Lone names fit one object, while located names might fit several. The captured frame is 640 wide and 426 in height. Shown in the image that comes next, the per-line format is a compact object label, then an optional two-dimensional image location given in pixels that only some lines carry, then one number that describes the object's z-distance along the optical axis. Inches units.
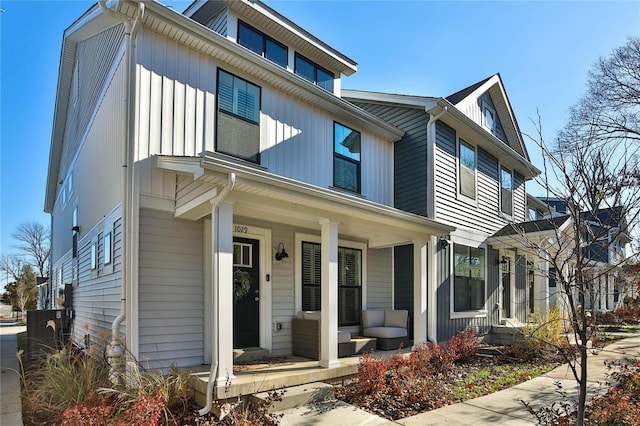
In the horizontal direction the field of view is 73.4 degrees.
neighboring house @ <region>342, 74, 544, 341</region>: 376.8
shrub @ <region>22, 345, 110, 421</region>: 196.9
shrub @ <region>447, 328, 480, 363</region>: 311.2
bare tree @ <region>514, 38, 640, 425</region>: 146.8
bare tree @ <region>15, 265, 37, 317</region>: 1002.7
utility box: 312.7
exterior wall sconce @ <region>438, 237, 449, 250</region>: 374.0
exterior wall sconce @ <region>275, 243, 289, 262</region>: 298.4
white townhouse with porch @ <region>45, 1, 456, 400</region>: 225.0
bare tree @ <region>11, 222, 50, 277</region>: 1449.3
